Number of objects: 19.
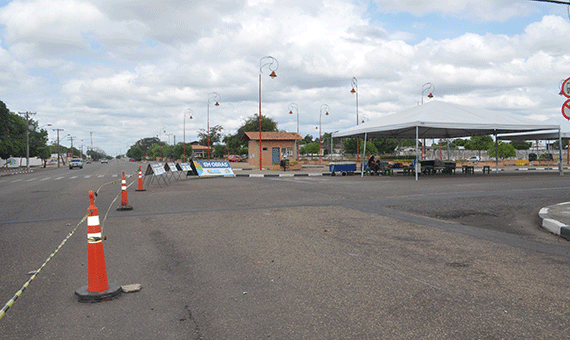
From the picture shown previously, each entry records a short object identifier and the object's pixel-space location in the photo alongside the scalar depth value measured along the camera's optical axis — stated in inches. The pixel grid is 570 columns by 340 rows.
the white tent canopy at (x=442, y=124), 877.2
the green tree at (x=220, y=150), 3515.3
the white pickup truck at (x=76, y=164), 2290.6
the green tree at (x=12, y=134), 2127.2
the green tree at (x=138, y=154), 7751.0
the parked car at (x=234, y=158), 2738.2
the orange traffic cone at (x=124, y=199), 453.3
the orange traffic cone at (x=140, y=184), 680.0
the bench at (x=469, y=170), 1128.2
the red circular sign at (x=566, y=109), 364.8
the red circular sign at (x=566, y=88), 357.7
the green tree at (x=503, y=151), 2175.9
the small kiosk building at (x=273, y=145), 1780.3
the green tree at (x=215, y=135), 3944.4
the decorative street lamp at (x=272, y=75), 1212.5
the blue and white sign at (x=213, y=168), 990.4
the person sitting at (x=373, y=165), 1067.3
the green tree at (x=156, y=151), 6010.8
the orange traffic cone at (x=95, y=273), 167.6
